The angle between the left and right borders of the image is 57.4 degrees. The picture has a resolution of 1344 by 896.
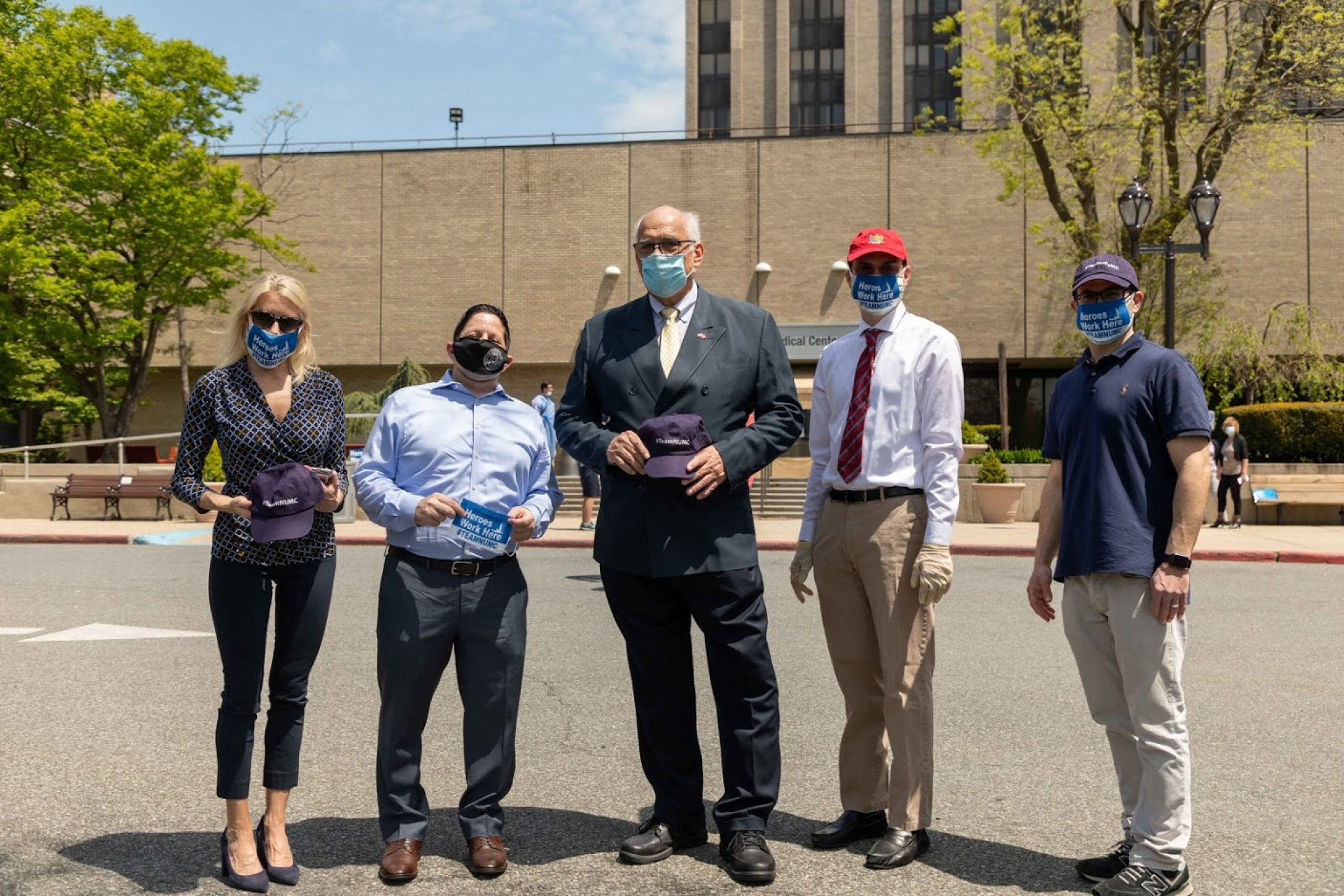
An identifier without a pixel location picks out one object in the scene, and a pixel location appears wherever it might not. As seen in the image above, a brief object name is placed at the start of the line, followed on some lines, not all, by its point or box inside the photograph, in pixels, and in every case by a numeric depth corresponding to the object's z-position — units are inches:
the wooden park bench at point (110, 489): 863.7
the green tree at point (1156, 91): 938.1
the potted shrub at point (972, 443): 939.3
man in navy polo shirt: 150.3
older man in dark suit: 166.7
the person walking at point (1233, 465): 825.5
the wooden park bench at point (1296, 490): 841.5
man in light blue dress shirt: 162.4
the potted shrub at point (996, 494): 860.6
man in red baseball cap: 168.9
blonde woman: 159.0
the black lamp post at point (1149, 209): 713.0
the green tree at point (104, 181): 1073.5
